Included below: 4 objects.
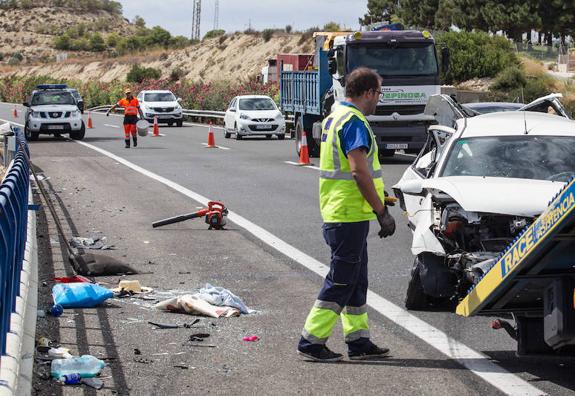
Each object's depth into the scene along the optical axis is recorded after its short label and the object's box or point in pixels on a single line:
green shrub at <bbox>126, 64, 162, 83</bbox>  100.50
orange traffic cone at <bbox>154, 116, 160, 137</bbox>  40.59
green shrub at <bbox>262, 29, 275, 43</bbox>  96.75
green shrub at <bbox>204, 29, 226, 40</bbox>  126.75
